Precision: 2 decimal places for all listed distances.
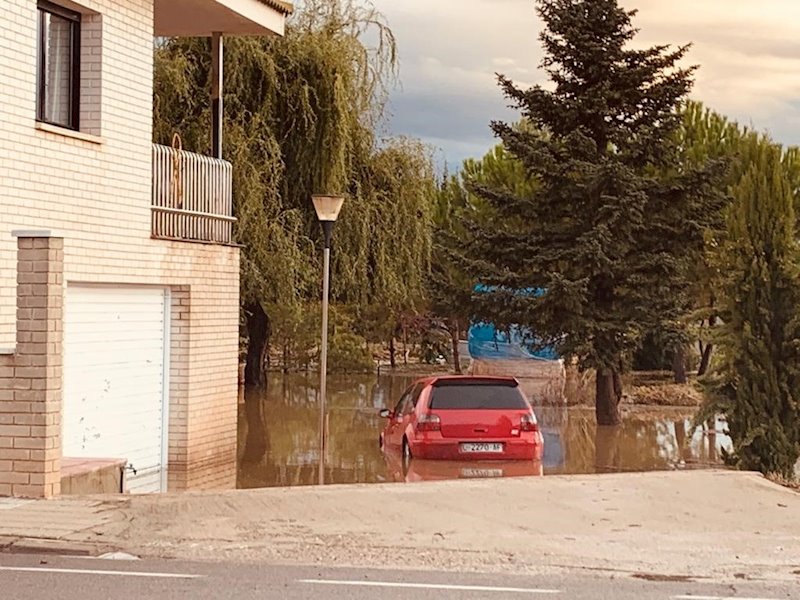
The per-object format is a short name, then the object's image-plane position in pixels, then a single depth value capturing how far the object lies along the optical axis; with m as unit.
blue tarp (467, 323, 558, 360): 46.59
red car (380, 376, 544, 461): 18.27
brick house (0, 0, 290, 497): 12.52
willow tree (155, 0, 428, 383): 28.52
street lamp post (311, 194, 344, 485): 19.39
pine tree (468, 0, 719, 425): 31.67
